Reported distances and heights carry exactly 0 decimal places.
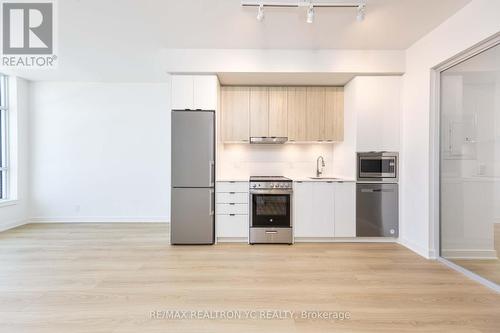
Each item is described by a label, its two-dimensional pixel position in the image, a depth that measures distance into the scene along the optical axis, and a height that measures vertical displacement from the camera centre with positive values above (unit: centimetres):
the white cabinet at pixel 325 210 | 402 -68
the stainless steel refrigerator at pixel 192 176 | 387 -16
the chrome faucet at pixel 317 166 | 464 -1
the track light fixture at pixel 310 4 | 267 +164
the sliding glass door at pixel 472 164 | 262 +1
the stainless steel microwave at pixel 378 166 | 399 -1
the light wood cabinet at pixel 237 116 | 443 +82
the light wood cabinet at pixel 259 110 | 443 +92
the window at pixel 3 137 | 490 +52
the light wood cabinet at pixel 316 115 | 446 +85
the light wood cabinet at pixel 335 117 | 446 +81
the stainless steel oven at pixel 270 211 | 396 -69
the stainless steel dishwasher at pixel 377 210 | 400 -67
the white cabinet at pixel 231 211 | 400 -69
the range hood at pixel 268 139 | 428 +42
